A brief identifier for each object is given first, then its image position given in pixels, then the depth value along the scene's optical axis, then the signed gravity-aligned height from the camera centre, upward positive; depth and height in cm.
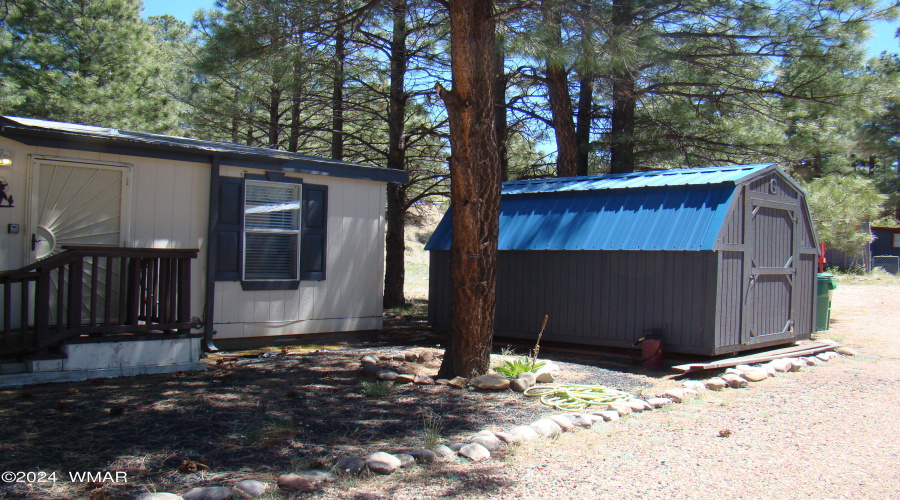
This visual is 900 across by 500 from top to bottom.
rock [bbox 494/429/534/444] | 438 -119
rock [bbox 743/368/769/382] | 684 -113
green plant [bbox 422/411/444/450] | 420 -119
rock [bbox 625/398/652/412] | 544 -118
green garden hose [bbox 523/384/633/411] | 544 -117
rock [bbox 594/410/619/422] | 514 -120
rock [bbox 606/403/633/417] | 533 -119
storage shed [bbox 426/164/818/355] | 755 +1
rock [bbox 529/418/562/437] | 462 -118
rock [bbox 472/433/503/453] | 424 -119
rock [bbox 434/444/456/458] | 404 -120
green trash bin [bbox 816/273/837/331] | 1006 -50
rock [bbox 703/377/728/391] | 642 -116
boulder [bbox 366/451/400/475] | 372 -119
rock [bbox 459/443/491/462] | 404 -120
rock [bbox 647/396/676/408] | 562 -119
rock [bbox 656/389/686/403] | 585 -117
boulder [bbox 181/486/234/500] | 321 -120
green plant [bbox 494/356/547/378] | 648 -110
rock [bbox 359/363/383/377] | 641 -115
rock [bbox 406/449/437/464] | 393 -119
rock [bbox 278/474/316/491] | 343 -121
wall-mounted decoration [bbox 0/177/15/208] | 638 +39
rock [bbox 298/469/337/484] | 351 -120
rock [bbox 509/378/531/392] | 595 -115
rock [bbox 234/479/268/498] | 330 -120
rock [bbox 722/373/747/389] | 656 -115
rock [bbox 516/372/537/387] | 609 -111
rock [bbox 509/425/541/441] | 448 -119
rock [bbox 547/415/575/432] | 479 -118
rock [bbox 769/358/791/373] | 746 -111
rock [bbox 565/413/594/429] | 491 -119
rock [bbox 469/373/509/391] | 590 -113
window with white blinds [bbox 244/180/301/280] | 806 +20
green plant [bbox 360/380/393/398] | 564 -118
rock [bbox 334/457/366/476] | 369 -120
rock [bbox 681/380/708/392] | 633 -118
